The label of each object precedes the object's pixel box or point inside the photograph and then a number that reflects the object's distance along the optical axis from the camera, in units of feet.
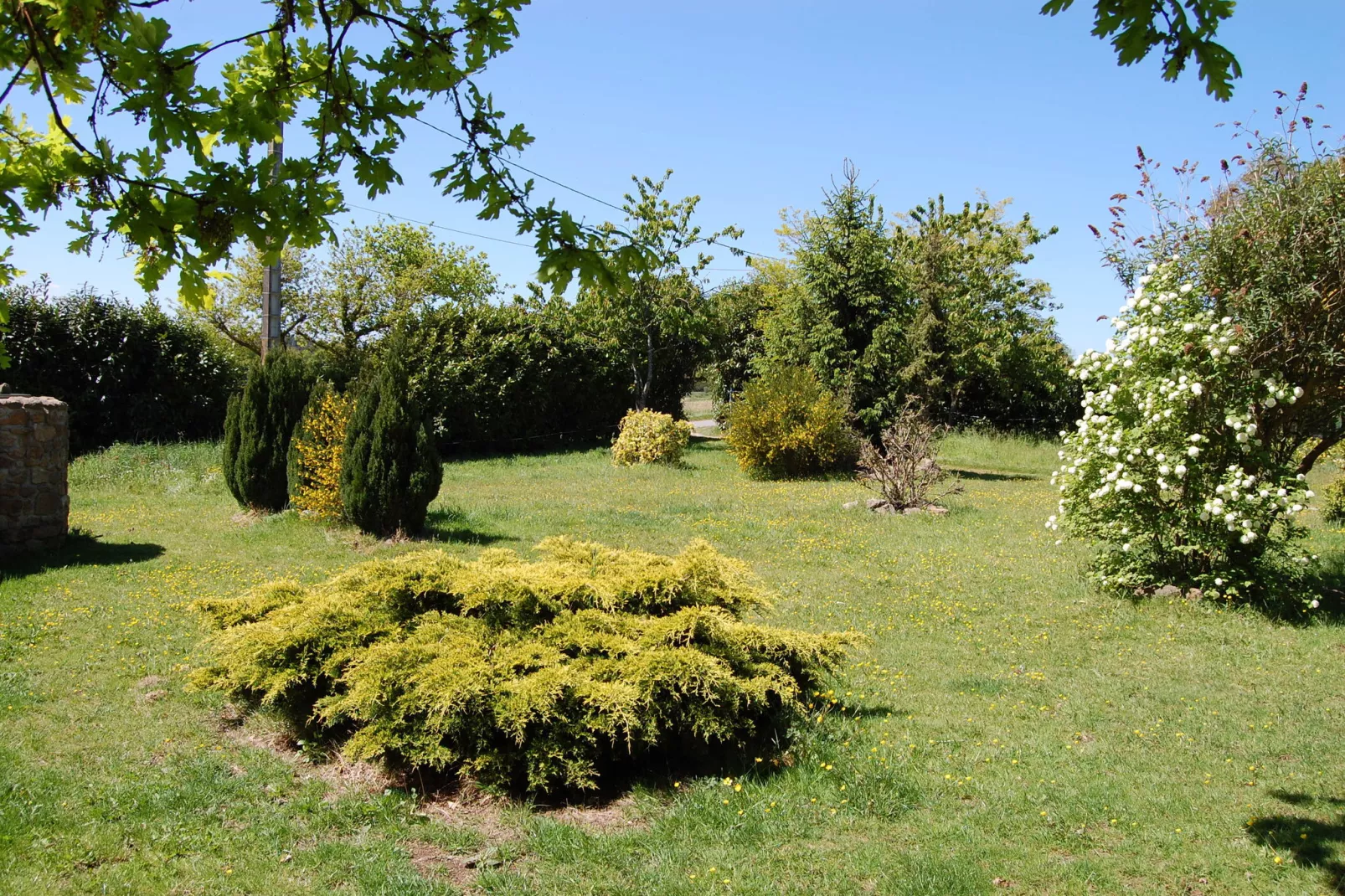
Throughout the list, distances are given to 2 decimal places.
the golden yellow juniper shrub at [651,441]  58.90
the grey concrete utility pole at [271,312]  36.22
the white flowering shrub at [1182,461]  22.93
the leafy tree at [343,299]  65.36
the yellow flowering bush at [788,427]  55.01
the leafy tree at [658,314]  72.38
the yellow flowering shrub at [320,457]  31.68
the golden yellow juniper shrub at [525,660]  12.57
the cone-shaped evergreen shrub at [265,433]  34.19
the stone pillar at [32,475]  26.17
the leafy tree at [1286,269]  22.21
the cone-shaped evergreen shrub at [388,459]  29.35
